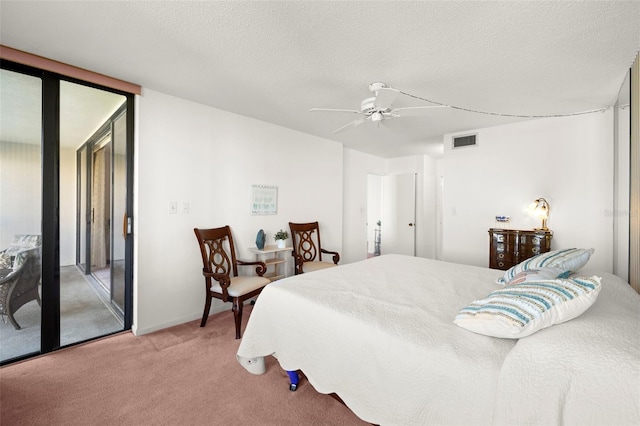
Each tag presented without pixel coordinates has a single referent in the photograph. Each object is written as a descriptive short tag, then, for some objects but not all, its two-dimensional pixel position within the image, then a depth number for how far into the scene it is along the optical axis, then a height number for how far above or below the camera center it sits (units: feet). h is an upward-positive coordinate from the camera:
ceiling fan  7.20 +2.99
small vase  11.32 -1.17
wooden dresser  10.98 -1.41
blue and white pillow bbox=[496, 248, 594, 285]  5.89 -1.12
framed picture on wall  11.95 +0.49
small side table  11.42 -2.13
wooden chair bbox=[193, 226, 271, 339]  8.98 -2.22
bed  2.91 -1.91
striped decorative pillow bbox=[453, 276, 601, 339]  3.55 -1.29
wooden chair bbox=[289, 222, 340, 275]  12.71 -1.91
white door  19.34 -0.30
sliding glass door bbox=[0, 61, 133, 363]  7.26 +0.19
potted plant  11.94 -1.20
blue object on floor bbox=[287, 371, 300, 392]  6.15 -3.77
